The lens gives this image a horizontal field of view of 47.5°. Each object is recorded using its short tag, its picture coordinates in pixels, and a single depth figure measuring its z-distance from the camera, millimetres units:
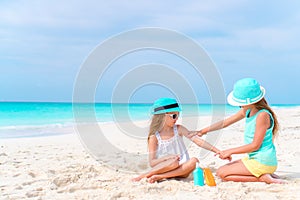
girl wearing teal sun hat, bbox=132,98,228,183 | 4469
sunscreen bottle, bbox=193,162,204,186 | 4195
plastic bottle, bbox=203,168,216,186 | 4201
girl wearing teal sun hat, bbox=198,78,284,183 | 4328
